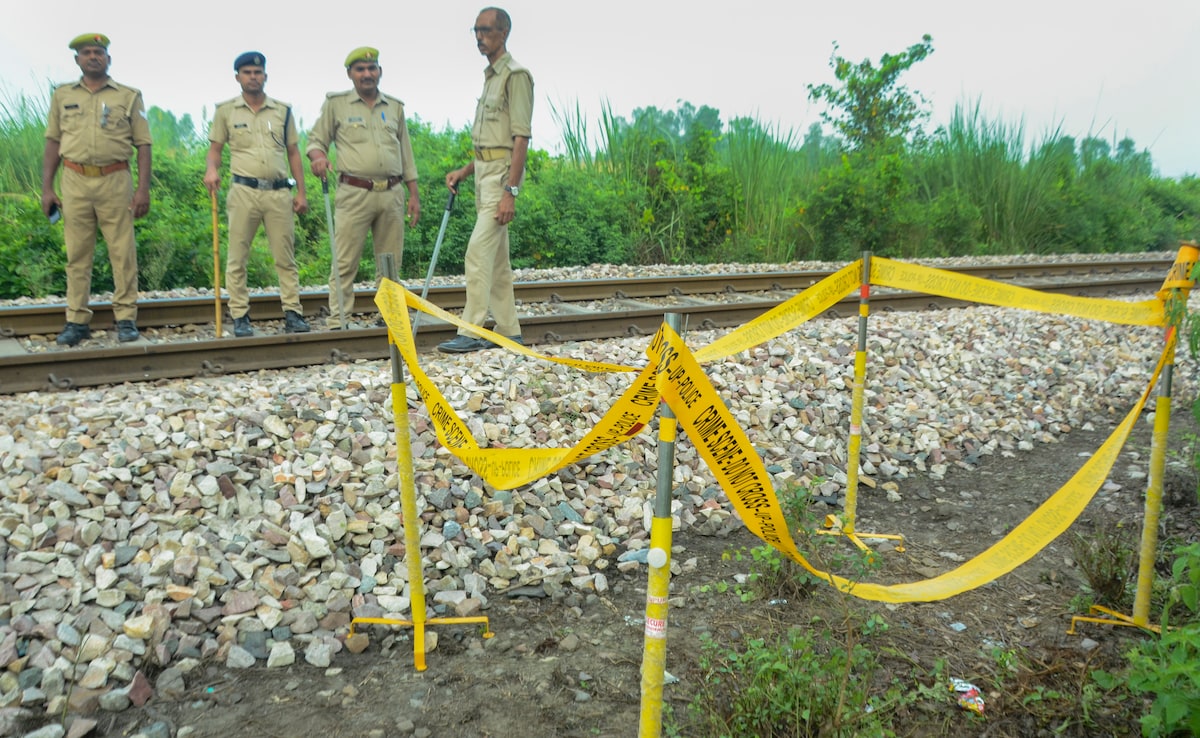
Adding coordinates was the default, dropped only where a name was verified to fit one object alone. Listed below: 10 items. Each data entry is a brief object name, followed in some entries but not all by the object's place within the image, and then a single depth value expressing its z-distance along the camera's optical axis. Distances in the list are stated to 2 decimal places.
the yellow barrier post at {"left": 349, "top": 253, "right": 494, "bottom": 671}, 3.23
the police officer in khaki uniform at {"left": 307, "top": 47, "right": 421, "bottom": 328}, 7.14
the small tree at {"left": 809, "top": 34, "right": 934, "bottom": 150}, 17.16
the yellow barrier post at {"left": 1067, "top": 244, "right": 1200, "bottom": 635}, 3.46
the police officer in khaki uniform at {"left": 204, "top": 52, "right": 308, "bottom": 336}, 7.21
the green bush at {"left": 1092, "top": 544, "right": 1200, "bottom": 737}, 2.40
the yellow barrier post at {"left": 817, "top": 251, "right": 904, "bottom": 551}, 4.20
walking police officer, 6.18
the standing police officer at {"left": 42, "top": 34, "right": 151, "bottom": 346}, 6.72
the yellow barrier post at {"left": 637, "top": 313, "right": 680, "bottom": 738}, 2.27
